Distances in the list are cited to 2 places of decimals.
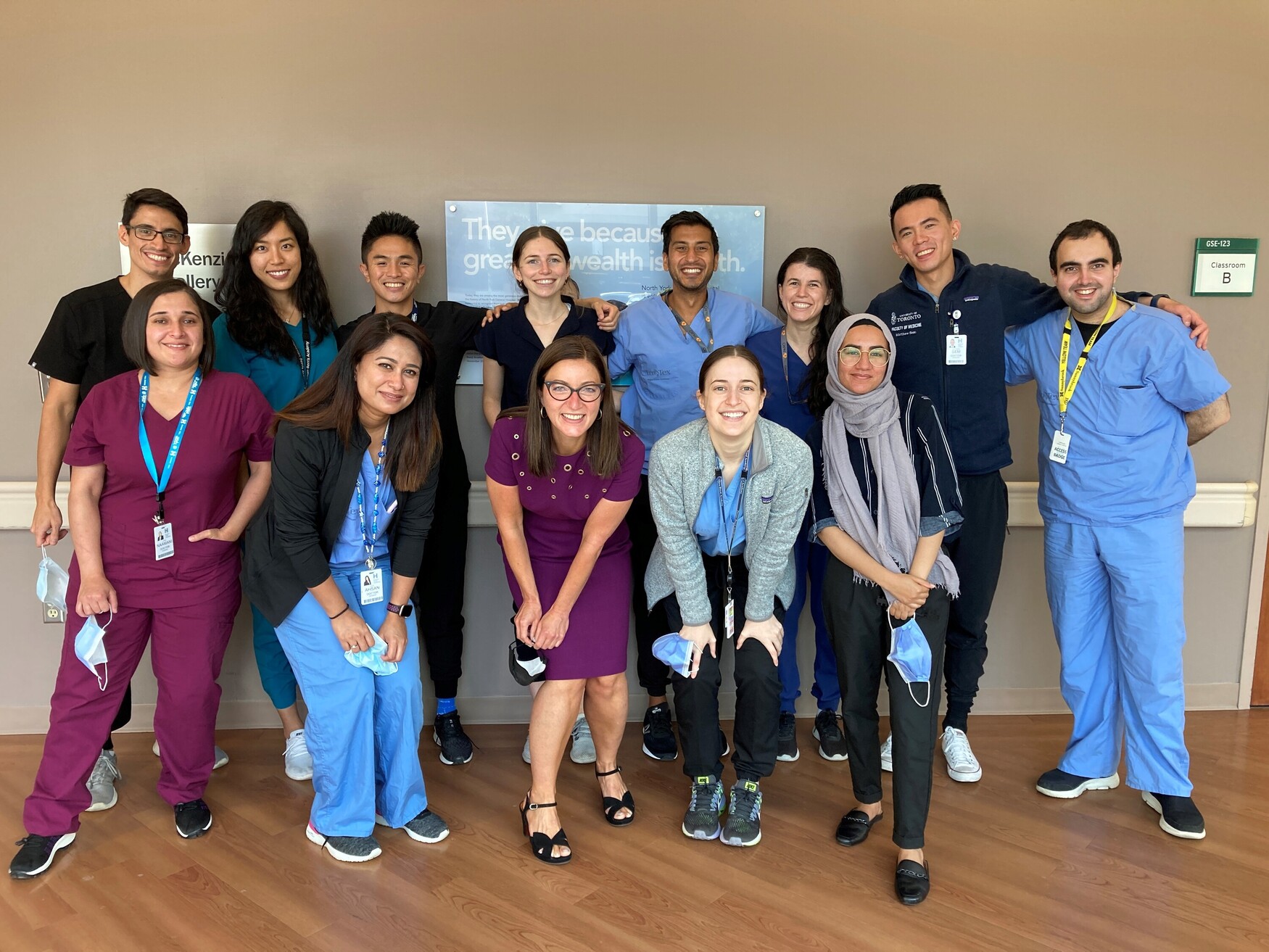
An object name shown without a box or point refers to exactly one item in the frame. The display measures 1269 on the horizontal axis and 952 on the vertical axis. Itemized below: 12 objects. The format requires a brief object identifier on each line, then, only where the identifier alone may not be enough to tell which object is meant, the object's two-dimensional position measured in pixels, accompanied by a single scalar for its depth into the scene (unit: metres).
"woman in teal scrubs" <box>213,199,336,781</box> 2.85
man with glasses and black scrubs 2.69
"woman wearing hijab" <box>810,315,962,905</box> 2.30
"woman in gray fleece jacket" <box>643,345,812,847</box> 2.42
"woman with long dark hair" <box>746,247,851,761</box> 2.85
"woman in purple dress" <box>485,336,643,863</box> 2.42
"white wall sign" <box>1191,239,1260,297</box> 3.37
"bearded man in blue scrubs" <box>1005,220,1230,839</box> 2.68
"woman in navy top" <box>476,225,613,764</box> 2.84
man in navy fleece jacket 2.83
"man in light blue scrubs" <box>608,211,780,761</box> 2.94
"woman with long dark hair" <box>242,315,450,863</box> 2.37
